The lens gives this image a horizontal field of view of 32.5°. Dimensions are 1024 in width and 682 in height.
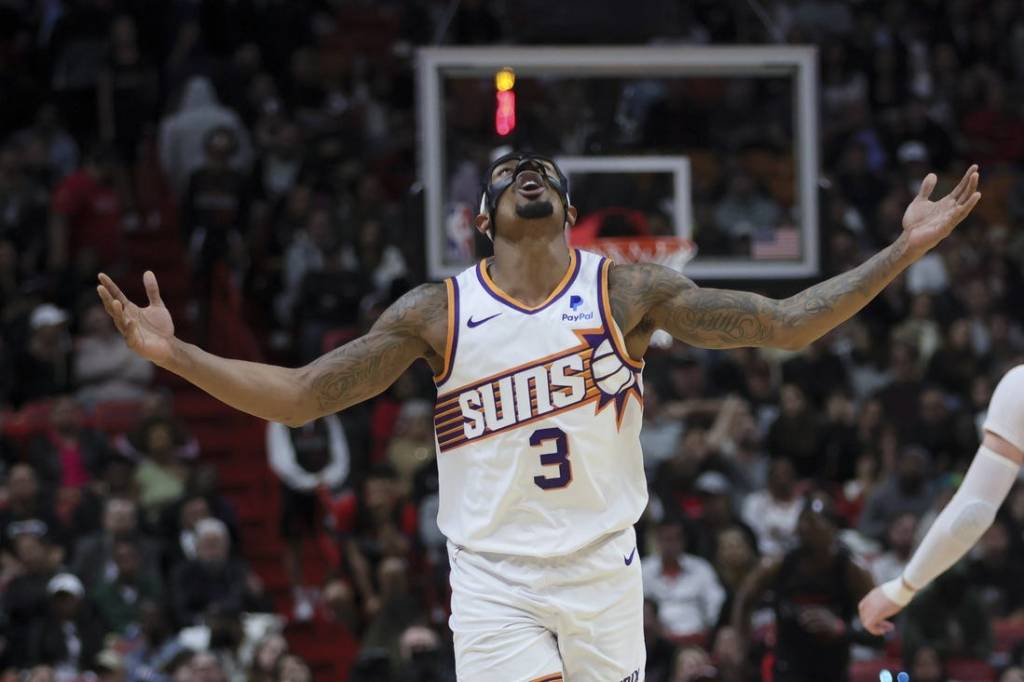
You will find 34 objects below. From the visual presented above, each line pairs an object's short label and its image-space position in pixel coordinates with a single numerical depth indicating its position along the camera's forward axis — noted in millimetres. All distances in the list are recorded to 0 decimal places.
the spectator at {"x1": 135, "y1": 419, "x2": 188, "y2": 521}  13586
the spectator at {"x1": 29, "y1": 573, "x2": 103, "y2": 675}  11812
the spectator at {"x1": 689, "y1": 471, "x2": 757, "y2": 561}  13039
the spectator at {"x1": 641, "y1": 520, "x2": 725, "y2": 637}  12531
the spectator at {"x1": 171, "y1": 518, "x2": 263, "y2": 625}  12359
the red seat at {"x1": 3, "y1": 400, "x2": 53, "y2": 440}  13781
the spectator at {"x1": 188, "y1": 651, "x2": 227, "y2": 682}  11250
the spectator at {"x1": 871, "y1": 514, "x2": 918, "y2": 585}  13148
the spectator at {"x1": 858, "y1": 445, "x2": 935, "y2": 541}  13664
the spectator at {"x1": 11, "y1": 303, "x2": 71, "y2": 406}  14352
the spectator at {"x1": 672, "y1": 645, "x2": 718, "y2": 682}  11203
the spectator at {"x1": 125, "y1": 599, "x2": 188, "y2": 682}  11414
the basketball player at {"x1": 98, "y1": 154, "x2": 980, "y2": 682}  5910
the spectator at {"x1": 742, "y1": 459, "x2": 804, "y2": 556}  13586
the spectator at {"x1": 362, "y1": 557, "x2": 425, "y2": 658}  12359
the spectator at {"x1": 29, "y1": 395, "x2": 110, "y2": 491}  13414
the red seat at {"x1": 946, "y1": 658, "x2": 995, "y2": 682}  12305
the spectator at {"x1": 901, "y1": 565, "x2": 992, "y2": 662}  12656
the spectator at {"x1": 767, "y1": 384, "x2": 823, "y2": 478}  14406
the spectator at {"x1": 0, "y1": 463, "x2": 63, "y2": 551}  12492
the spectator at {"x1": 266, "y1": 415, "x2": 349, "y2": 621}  14086
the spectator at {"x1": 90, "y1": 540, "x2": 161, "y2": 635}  12328
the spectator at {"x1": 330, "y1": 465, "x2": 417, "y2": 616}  13156
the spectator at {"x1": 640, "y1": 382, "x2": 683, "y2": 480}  14031
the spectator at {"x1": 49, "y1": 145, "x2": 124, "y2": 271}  16000
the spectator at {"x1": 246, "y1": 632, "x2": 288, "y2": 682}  11555
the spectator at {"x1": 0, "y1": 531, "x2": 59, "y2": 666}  11836
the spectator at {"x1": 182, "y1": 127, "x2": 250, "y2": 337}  16344
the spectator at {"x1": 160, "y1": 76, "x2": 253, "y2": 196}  16828
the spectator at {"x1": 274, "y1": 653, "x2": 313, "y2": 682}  11445
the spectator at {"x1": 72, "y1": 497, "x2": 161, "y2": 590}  12445
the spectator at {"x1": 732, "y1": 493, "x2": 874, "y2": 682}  10477
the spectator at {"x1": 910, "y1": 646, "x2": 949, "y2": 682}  11977
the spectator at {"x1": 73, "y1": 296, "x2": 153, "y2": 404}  14805
